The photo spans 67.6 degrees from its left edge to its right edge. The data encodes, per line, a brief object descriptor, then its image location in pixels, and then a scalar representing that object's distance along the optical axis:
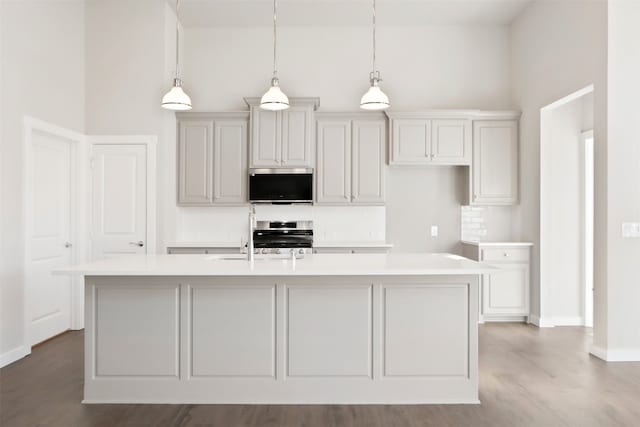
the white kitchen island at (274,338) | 3.05
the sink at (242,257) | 3.49
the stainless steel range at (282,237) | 5.74
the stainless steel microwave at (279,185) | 5.58
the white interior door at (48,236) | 4.39
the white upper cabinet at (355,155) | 5.62
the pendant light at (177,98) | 3.78
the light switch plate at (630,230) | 3.89
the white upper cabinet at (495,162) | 5.61
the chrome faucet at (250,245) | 3.37
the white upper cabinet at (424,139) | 5.57
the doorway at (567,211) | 5.24
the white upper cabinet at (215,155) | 5.63
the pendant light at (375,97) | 3.73
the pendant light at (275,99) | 3.69
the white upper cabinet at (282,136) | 5.53
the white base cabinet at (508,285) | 5.29
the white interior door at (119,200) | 5.27
